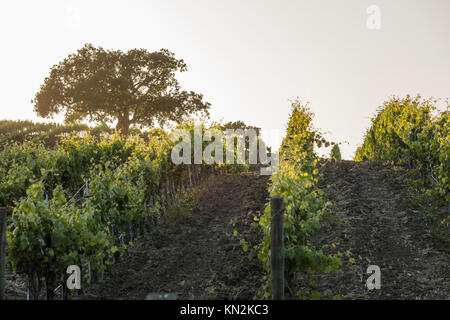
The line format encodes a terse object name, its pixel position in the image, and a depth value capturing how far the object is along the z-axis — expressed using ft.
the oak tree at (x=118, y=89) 89.76
